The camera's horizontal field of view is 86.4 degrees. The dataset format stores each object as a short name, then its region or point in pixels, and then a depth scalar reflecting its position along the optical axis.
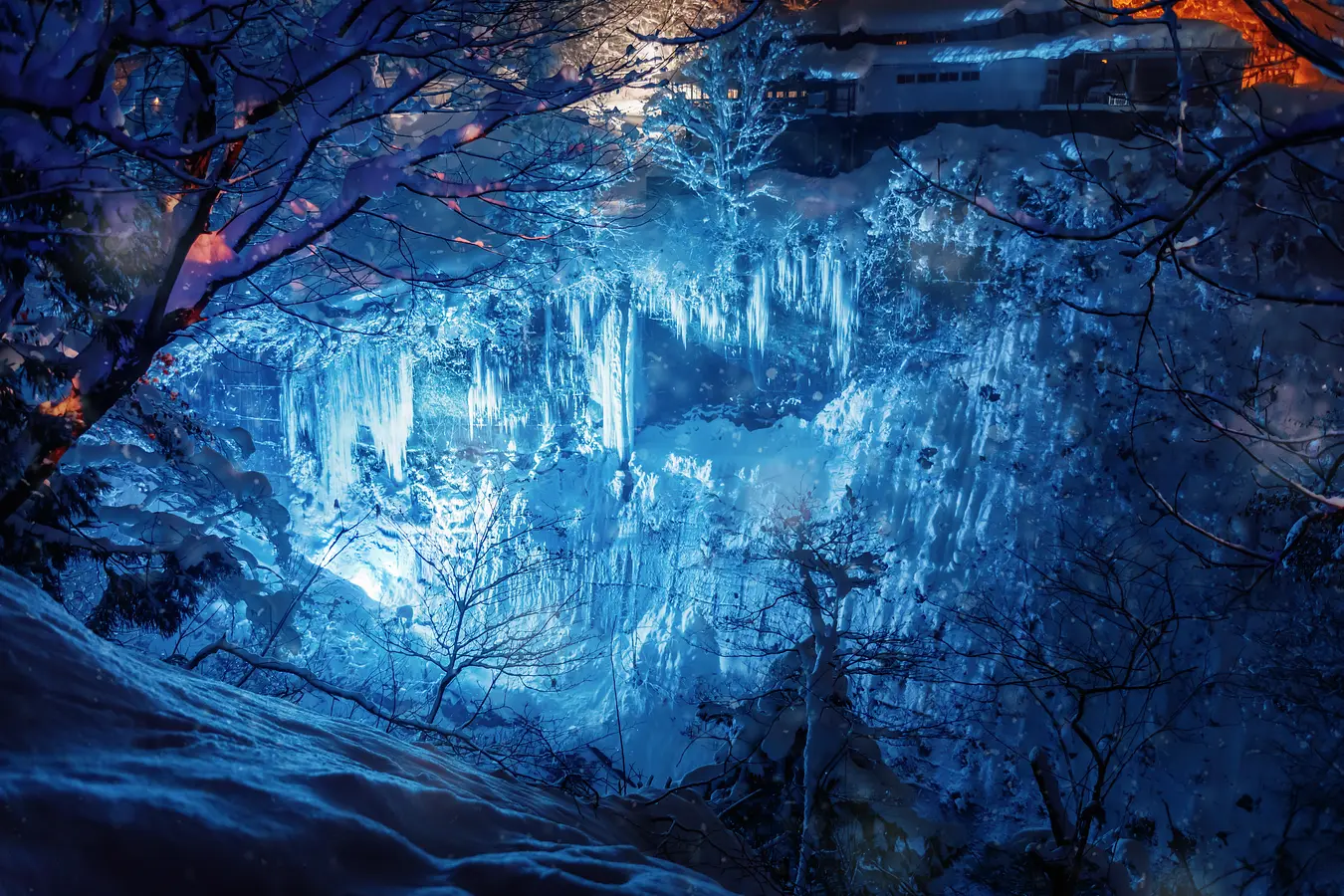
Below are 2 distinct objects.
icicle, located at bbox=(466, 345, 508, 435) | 20.02
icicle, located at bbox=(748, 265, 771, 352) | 18.95
